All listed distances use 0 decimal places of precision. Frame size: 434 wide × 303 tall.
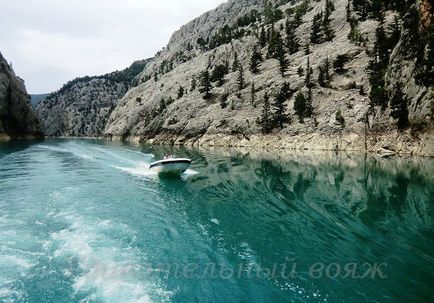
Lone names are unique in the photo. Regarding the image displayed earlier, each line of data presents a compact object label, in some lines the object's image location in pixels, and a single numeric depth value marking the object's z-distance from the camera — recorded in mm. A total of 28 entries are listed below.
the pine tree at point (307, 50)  125688
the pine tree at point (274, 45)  137500
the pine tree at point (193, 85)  160588
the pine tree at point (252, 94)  121906
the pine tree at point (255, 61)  137625
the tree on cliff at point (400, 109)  71938
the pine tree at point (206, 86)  140625
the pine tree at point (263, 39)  153250
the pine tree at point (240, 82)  132250
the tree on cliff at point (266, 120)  107462
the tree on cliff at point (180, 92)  162625
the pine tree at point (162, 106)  165825
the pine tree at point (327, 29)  125438
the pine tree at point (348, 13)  125281
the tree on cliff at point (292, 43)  134000
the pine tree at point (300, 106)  100812
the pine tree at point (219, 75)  147500
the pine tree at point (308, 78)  108362
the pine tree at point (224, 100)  130112
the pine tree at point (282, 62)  122625
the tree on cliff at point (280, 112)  105125
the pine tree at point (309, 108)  99625
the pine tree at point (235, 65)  152500
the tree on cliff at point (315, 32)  129625
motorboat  46344
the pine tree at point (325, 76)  106125
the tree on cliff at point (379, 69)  80125
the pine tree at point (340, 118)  87938
